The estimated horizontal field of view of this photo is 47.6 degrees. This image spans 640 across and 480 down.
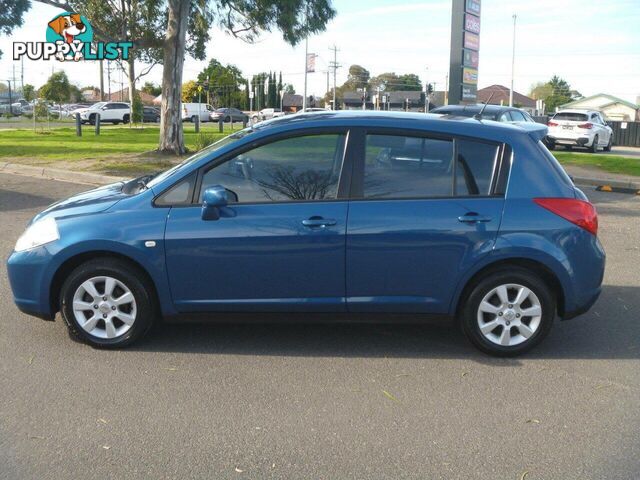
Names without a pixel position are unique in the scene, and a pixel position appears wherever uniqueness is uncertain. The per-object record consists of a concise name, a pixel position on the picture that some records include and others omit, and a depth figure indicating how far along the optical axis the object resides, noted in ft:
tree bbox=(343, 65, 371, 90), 414.82
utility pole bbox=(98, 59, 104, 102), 191.31
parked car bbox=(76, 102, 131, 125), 169.17
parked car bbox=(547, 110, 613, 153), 86.22
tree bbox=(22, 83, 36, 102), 152.87
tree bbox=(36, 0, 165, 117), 63.31
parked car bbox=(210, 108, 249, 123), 195.72
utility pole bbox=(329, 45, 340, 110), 314.18
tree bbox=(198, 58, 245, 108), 280.31
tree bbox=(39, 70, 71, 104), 200.64
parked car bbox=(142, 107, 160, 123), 186.19
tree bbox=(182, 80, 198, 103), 261.54
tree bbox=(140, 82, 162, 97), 339.24
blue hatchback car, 16.16
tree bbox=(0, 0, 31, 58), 64.59
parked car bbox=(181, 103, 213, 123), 193.21
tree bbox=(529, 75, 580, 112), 411.95
